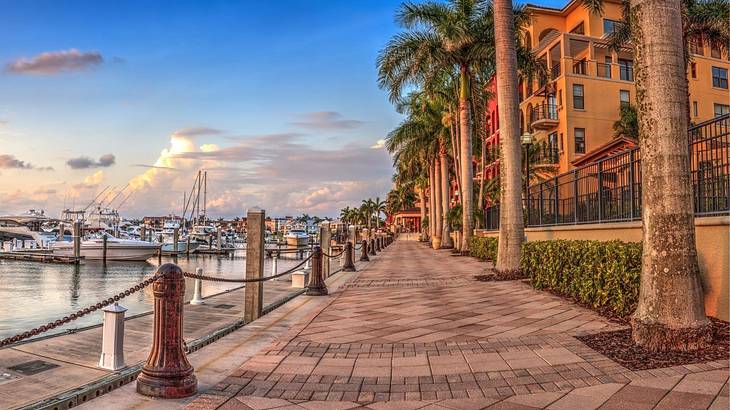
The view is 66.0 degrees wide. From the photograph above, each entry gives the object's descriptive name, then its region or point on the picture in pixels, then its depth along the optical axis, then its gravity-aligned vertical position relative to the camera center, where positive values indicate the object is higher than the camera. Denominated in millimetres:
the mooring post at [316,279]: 12367 -1059
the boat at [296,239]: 84438 -1111
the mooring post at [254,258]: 9016 -420
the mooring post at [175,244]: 55656 -1163
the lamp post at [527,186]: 20472 +1728
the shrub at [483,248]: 22719 -755
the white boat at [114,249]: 48000 -1466
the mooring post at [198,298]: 12141 -1438
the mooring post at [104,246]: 46438 -1128
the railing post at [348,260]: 21016 -1085
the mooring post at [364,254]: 28455 -1167
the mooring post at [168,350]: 4766 -1021
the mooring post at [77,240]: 44875 -578
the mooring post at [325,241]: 18431 -312
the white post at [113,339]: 6025 -1147
